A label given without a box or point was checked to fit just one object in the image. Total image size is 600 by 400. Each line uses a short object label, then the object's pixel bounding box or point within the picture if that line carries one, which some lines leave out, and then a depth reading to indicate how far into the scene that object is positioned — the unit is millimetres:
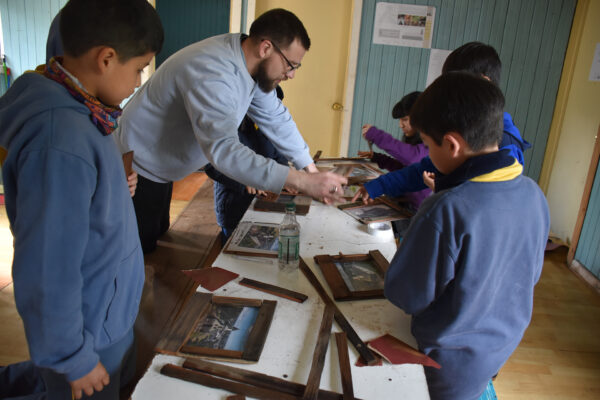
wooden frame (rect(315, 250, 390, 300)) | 1231
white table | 871
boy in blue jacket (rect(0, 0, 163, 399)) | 811
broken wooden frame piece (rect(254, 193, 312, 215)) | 1950
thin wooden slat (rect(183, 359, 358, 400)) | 861
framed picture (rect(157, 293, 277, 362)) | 949
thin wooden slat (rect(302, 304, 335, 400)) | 853
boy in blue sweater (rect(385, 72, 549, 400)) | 971
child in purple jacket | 2488
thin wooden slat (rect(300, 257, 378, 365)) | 971
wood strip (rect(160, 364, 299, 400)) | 845
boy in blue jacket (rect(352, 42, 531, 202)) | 1622
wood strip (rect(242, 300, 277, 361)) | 949
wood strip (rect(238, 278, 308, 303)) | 1190
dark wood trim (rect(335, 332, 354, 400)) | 861
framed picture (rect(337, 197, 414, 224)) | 1884
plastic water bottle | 1380
